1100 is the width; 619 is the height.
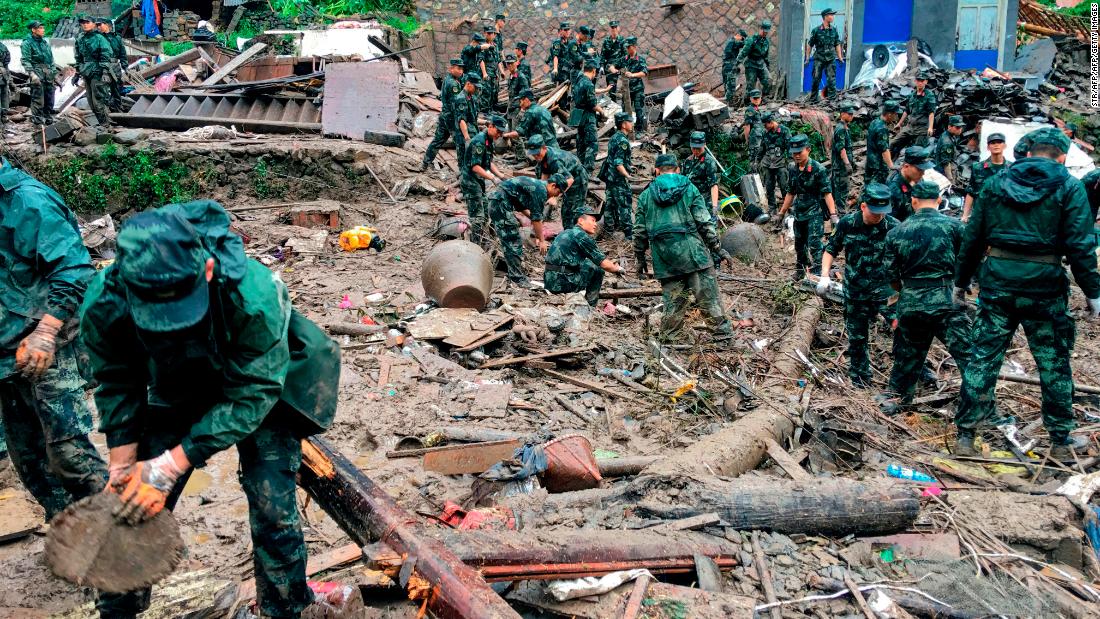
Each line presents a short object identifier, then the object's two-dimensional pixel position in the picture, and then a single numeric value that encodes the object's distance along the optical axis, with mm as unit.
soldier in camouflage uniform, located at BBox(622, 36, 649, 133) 15692
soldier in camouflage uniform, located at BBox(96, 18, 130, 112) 12797
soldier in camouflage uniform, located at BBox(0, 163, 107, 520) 3629
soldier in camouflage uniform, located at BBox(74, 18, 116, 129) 12047
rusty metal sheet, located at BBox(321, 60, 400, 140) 12609
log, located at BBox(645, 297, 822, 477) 4328
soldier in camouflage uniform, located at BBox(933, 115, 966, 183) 12277
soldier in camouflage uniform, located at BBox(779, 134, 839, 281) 9562
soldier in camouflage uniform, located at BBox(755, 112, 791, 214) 12680
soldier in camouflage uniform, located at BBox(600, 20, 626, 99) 16750
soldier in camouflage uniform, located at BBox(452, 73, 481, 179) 11555
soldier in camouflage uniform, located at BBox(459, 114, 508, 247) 10023
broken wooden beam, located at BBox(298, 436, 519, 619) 2775
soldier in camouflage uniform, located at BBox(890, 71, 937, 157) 12977
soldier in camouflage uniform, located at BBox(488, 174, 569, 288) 8992
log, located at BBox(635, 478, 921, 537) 3707
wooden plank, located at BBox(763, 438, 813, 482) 4383
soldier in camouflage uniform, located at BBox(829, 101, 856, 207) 12000
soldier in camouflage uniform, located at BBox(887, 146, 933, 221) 7738
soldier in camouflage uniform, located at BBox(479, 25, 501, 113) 15203
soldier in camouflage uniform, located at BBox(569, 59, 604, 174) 12914
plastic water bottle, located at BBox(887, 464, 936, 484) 4645
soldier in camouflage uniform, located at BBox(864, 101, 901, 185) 11656
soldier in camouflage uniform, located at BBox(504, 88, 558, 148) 11586
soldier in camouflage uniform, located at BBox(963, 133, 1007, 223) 8617
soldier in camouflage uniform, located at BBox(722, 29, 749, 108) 17312
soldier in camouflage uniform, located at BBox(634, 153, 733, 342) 7309
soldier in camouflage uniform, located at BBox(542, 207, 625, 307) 8141
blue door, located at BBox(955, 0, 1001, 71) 17125
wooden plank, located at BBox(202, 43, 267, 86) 14791
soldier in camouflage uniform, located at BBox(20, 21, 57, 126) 12312
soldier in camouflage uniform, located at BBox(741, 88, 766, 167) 13539
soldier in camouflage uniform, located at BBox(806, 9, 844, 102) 16344
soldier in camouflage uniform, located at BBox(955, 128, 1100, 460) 4809
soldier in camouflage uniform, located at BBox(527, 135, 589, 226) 10148
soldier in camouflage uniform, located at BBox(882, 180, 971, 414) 5914
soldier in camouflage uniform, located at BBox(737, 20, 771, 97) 16359
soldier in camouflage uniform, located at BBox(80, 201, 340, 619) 2348
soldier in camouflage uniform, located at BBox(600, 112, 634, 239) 11164
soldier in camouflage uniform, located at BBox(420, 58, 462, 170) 11805
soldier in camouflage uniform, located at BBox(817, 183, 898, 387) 6562
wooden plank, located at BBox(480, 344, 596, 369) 6691
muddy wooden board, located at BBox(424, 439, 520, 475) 4688
